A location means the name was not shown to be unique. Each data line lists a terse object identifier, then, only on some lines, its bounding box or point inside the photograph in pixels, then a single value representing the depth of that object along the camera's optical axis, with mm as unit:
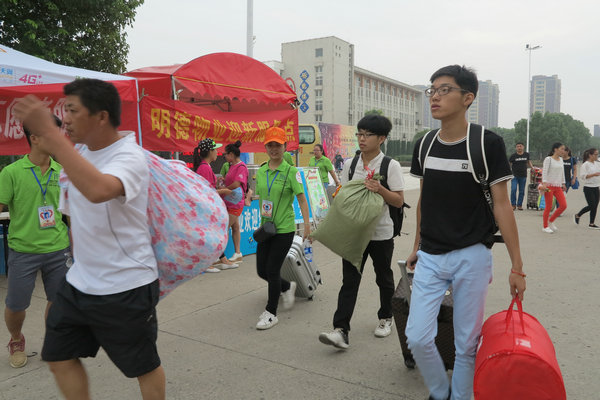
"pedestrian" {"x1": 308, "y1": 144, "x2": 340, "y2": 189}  11953
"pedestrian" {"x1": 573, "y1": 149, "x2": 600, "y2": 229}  10188
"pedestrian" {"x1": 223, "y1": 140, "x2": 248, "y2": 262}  6879
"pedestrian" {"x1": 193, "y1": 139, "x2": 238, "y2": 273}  6520
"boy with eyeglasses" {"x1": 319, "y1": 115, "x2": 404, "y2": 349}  3781
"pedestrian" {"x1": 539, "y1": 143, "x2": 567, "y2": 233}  10000
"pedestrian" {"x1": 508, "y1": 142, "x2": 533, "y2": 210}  13438
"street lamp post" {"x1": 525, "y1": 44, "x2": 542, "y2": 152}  49903
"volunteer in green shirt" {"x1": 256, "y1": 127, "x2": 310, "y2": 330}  4559
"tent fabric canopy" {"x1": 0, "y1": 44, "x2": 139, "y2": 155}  5652
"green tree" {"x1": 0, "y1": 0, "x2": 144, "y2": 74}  12586
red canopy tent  6965
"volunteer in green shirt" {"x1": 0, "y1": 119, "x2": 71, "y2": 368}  3607
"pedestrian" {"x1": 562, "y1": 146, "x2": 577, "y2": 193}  12199
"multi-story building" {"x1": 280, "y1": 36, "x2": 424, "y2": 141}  76750
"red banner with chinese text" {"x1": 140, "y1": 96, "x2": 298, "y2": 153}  6904
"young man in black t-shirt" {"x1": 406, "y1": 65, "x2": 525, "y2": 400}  2562
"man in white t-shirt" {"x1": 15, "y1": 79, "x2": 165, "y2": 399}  1997
